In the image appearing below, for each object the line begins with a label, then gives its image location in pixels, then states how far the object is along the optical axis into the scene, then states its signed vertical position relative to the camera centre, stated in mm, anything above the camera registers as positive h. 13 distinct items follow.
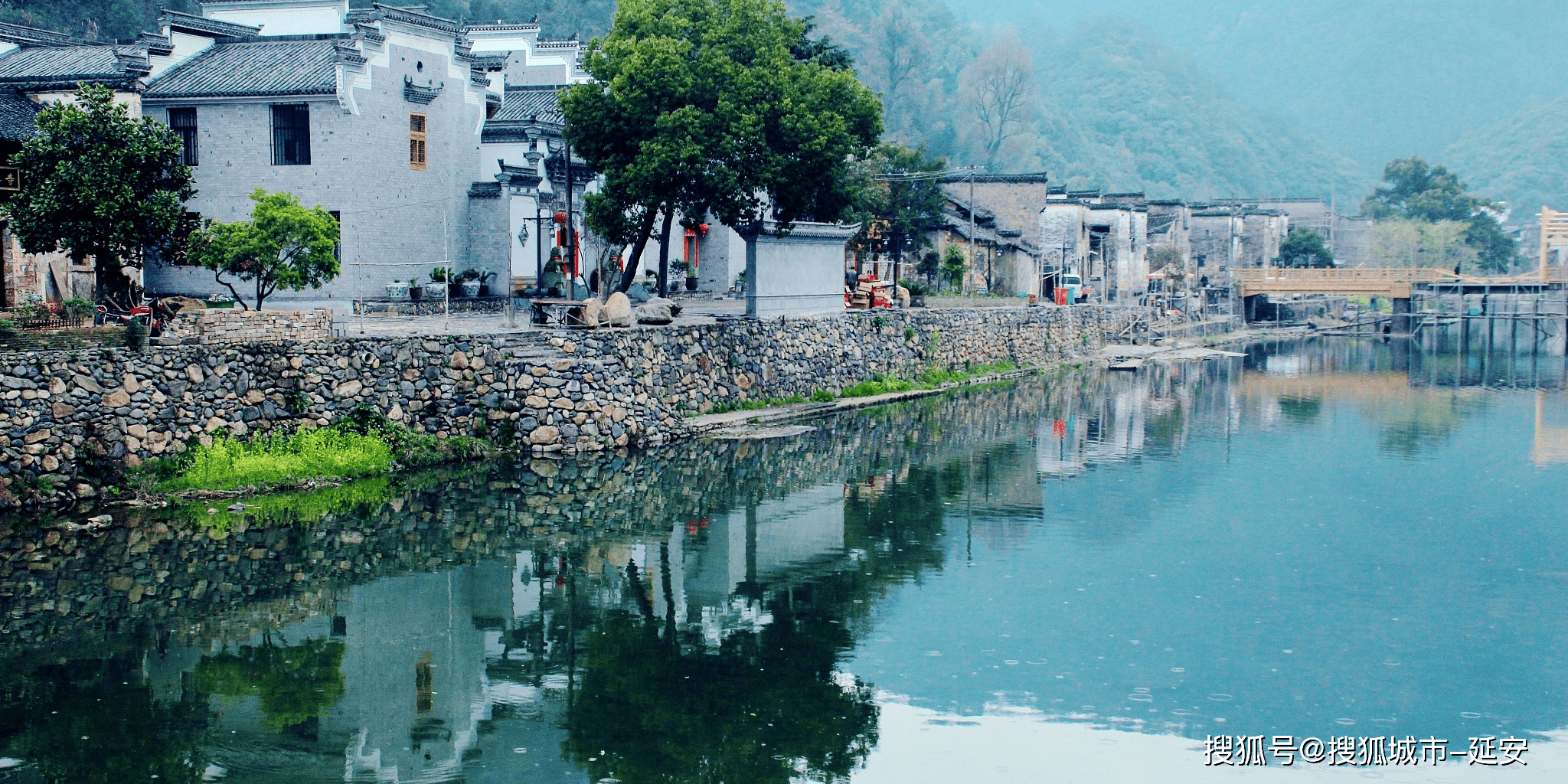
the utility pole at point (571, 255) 36281 +983
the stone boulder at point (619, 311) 31875 -424
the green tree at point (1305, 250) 99688 +3459
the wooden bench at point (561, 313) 31172 -487
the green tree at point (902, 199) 56938 +3992
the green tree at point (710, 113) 33531 +4469
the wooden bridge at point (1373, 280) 75688 +1049
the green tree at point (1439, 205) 106750 +7516
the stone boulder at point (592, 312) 30953 -460
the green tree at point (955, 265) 56281 +1228
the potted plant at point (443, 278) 37188 +349
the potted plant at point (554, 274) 38938 +504
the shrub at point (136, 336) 24312 -838
